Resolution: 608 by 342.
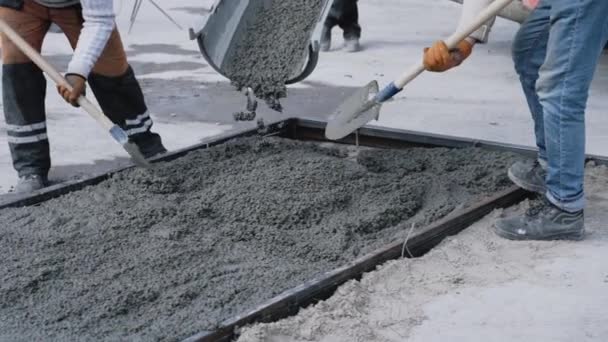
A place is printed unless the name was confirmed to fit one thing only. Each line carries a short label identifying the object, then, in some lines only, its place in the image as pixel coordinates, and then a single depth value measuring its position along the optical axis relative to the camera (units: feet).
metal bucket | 12.71
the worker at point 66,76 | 11.64
